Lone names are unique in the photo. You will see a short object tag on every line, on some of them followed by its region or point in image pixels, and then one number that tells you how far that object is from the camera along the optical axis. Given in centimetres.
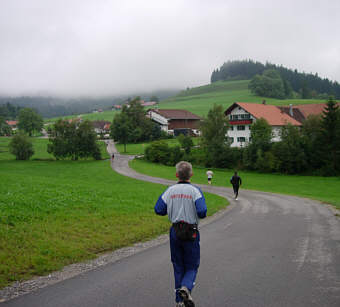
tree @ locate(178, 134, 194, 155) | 6562
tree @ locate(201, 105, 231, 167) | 5791
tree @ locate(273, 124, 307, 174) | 5003
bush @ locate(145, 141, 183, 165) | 6268
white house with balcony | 6706
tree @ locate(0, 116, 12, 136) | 13238
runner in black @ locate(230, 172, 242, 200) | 2350
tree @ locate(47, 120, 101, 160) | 6800
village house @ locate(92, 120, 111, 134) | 14142
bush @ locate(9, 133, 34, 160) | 6819
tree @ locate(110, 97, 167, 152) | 9312
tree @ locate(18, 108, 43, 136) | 12812
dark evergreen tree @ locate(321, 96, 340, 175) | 4881
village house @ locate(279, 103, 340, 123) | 7638
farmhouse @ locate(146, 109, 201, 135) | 10876
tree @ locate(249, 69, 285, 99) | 16288
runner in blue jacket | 523
